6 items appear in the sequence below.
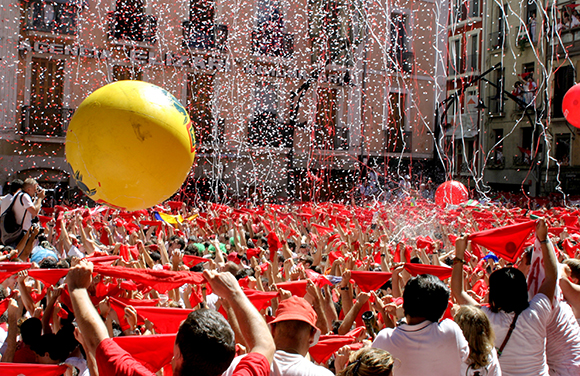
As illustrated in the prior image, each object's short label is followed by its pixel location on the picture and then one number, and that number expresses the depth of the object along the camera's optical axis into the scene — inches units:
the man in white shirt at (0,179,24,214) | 247.6
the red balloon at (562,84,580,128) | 304.6
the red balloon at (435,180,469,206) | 523.2
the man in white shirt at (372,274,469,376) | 97.7
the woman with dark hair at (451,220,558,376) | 111.0
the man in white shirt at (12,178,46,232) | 240.2
